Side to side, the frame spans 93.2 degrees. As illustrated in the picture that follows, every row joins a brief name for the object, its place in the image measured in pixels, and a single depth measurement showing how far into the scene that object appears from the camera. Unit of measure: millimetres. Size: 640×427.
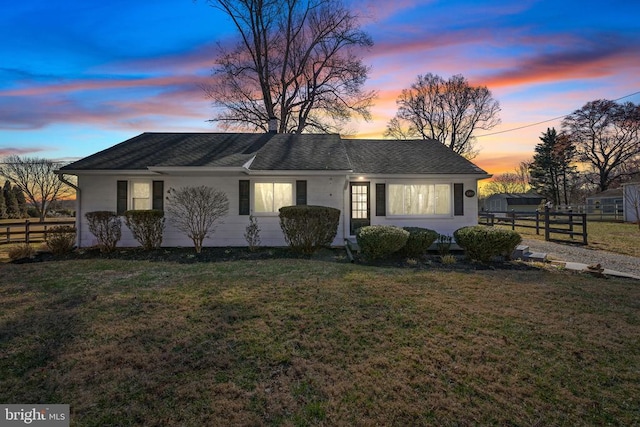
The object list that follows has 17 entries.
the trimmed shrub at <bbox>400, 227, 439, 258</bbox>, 8516
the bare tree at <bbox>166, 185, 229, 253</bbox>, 9445
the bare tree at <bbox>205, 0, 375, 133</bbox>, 20453
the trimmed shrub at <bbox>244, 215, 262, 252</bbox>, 10070
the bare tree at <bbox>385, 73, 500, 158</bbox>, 29297
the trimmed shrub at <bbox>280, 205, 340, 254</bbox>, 9016
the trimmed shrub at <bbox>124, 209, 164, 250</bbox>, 9414
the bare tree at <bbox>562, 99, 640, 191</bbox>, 30734
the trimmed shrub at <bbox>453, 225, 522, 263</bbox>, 7953
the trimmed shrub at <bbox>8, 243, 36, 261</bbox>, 8781
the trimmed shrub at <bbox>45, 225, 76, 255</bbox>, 9461
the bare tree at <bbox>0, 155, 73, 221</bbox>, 32156
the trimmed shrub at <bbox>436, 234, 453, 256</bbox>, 9328
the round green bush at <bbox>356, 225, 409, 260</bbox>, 8070
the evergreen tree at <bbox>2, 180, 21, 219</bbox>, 34500
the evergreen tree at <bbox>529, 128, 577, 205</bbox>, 37756
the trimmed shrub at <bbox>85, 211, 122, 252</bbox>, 9523
